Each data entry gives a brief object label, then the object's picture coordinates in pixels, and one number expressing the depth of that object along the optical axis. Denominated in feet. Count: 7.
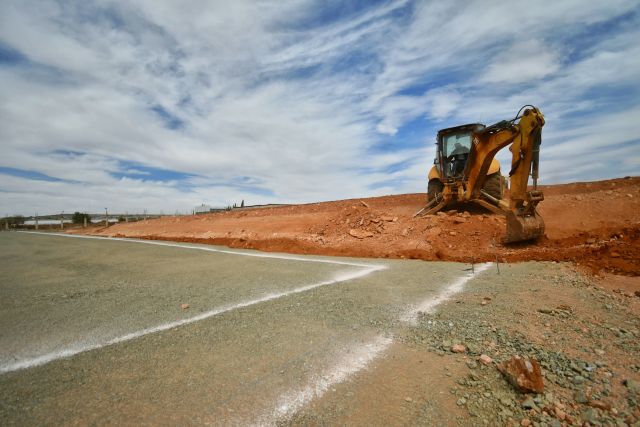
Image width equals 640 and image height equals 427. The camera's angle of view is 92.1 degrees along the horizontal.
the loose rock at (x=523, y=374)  6.61
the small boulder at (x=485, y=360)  7.89
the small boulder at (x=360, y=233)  36.17
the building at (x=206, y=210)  114.64
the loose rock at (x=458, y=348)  8.65
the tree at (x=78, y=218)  125.49
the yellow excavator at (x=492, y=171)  26.50
